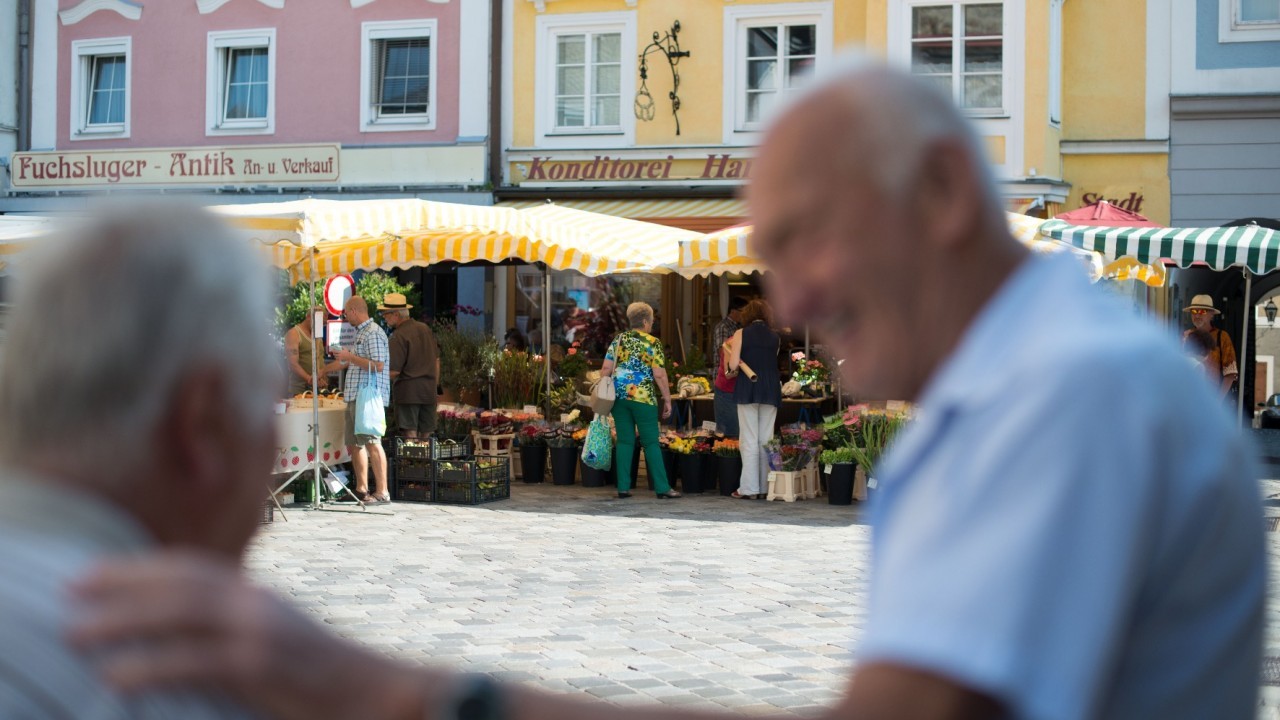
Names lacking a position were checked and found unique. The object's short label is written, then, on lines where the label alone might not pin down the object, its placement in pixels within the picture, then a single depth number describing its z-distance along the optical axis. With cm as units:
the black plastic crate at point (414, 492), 1345
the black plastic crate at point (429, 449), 1340
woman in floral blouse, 1364
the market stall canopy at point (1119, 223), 1447
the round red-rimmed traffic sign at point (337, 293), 1523
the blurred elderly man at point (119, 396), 111
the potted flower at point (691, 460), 1433
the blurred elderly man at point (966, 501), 100
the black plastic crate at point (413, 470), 1342
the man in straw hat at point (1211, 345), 1378
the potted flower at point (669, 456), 1455
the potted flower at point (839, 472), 1334
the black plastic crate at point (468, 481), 1320
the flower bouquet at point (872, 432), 1310
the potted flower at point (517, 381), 1645
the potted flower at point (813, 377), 1526
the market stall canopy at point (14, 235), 1216
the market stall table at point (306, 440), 1212
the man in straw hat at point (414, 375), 1366
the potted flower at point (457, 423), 1507
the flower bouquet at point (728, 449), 1421
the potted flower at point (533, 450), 1505
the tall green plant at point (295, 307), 1777
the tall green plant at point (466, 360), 1673
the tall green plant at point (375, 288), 1770
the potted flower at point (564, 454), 1491
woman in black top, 1372
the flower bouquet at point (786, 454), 1380
